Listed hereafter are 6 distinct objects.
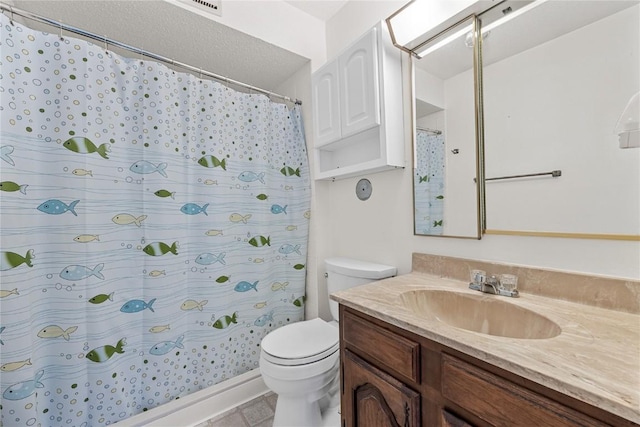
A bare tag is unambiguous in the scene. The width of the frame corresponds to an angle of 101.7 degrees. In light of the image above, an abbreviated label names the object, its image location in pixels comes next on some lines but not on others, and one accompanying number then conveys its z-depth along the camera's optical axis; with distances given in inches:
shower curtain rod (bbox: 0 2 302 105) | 42.9
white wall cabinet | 52.1
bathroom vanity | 19.6
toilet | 47.8
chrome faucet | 37.6
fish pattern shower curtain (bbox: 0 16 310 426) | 43.4
